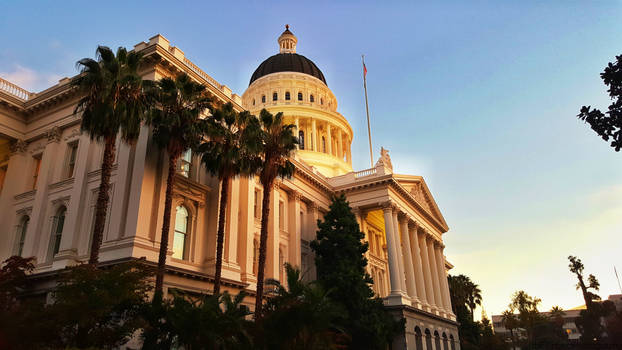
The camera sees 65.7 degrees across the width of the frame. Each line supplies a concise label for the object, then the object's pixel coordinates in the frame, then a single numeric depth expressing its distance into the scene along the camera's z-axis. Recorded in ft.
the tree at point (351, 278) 96.58
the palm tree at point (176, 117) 69.92
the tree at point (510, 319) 245.24
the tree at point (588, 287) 274.36
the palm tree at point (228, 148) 74.54
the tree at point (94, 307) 48.57
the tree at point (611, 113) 50.31
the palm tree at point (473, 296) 224.90
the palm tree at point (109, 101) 63.77
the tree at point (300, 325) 57.77
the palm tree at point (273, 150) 78.79
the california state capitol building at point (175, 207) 76.48
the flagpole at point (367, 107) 163.32
